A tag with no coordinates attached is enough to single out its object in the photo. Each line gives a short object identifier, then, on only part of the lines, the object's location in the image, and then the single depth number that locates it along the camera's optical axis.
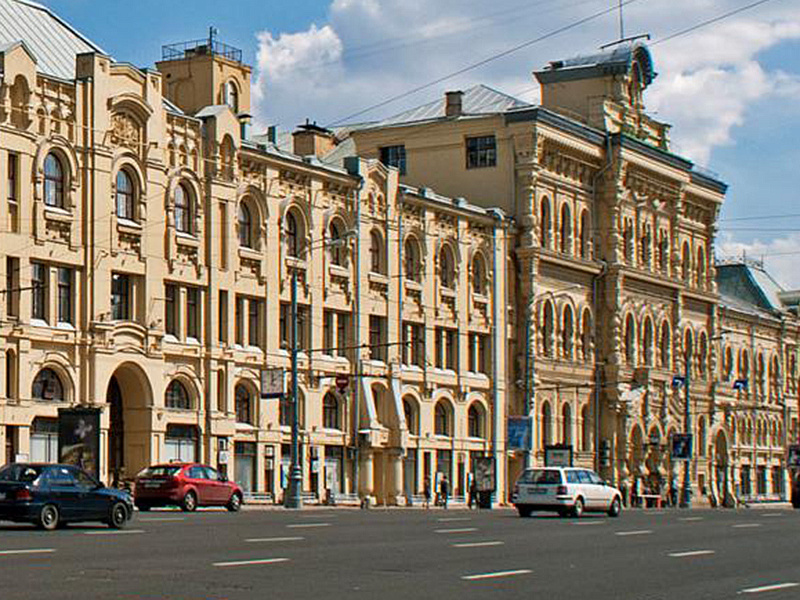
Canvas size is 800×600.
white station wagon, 43.69
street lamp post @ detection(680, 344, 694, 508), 86.81
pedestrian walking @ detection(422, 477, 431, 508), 68.12
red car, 45.75
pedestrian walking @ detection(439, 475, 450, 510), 66.12
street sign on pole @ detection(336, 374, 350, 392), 62.00
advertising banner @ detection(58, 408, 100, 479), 48.88
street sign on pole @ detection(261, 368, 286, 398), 56.94
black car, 29.80
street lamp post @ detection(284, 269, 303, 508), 52.22
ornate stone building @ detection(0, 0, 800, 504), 52.22
